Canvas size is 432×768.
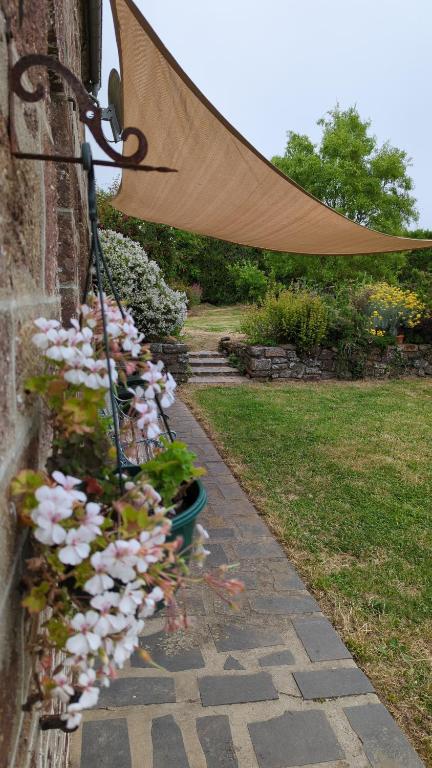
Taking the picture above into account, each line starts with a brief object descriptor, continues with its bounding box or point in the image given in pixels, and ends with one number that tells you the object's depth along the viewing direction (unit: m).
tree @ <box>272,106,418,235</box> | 12.80
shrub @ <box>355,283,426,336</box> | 7.93
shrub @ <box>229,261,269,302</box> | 14.45
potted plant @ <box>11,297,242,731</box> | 0.71
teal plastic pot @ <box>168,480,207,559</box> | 0.96
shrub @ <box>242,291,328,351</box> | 7.60
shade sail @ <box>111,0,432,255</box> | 2.17
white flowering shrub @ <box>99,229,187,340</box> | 6.88
